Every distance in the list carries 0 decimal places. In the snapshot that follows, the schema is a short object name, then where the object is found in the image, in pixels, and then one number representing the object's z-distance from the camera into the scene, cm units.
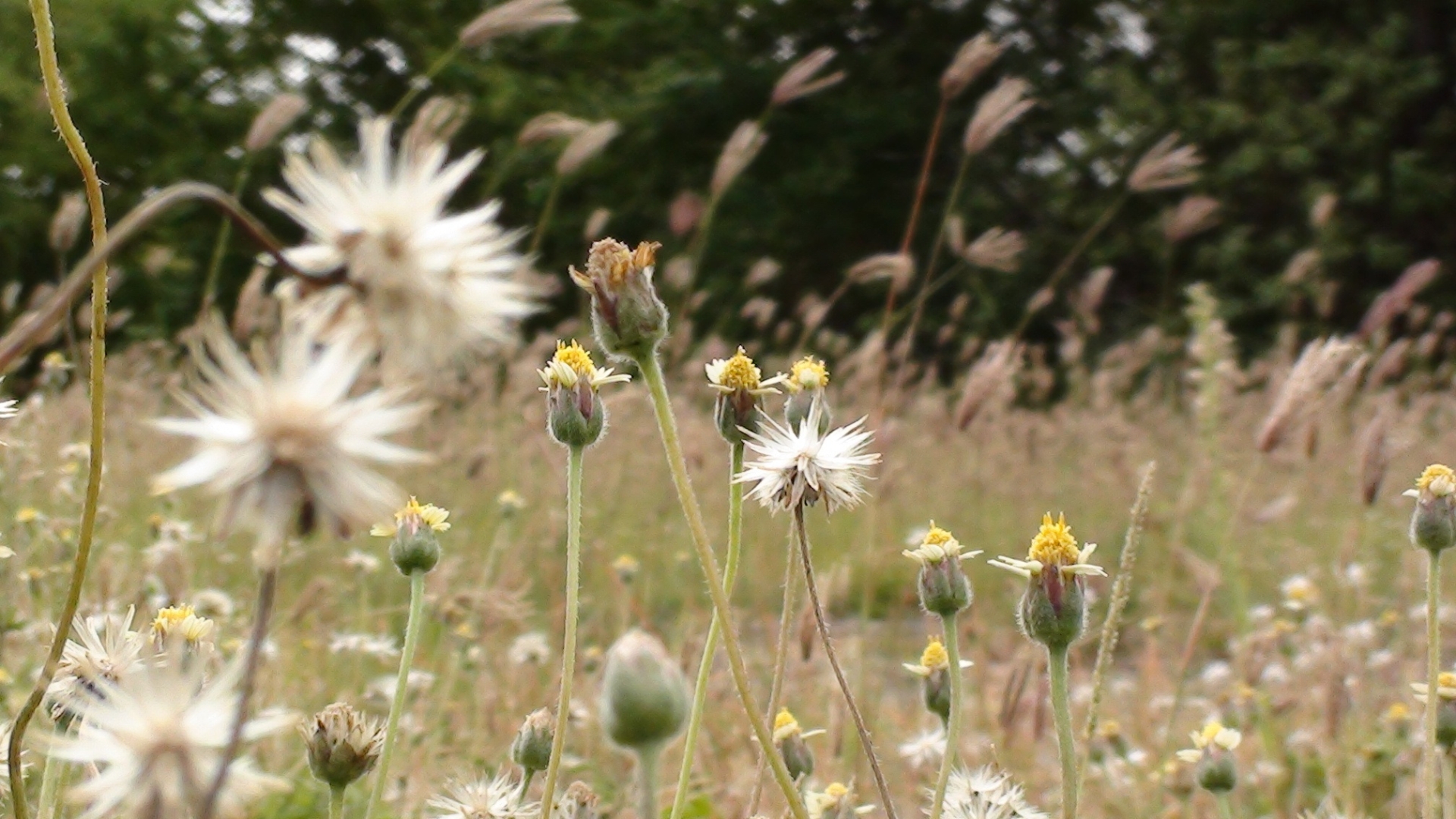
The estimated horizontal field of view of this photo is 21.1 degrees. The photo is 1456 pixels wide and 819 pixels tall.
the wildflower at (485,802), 50
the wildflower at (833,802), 50
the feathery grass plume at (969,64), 98
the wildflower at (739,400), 50
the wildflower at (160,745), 38
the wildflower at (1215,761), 53
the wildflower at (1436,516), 51
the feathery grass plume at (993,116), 91
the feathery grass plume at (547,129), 97
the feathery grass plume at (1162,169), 107
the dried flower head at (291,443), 38
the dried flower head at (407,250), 38
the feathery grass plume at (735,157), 104
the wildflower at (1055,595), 47
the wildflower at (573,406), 49
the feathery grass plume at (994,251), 103
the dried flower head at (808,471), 49
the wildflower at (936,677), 55
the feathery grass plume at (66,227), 90
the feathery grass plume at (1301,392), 58
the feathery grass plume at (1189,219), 140
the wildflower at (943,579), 49
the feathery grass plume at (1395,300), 106
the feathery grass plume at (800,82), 109
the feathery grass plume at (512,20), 87
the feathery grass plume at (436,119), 76
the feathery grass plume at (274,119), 92
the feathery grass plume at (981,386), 75
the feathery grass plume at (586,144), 109
